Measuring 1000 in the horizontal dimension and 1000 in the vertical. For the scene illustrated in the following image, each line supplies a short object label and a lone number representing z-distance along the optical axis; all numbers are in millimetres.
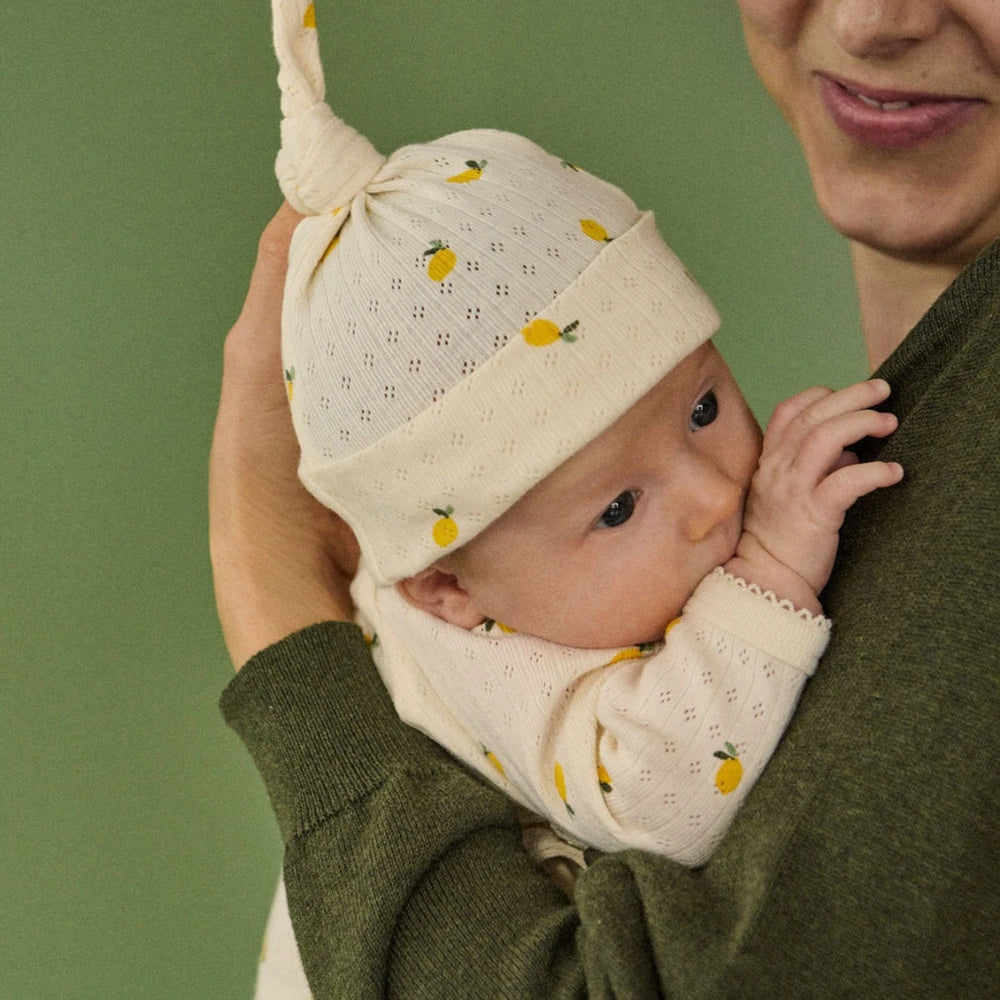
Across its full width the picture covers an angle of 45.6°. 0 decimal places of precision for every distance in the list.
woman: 708
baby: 884
